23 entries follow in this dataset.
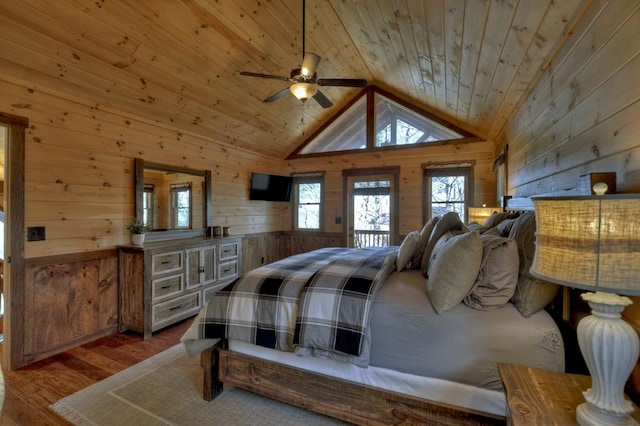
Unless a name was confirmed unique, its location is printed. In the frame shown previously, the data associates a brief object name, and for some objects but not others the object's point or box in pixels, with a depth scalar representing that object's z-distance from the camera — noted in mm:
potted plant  3307
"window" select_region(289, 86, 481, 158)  4875
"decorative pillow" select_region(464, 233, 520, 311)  1525
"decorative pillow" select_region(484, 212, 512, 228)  2524
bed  1416
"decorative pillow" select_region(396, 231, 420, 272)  2273
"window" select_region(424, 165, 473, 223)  4762
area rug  1868
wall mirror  3537
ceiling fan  2559
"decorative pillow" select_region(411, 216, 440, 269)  2469
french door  5250
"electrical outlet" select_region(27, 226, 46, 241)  2570
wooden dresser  3092
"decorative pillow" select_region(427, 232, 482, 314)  1540
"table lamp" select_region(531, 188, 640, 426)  740
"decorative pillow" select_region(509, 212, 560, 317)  1461
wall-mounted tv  5426
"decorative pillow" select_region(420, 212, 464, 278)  2295
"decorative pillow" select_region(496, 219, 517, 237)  1955
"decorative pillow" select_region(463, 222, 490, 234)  2374
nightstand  927
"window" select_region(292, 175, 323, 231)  5883
